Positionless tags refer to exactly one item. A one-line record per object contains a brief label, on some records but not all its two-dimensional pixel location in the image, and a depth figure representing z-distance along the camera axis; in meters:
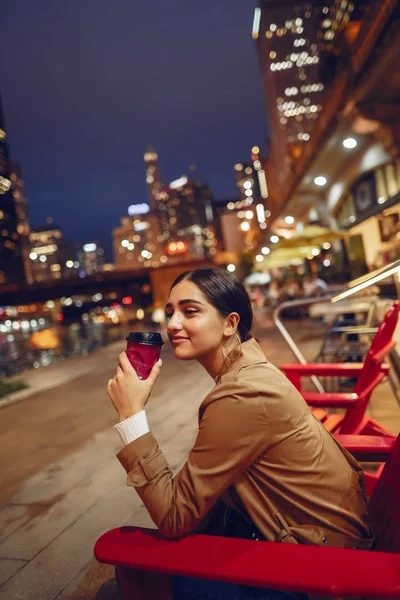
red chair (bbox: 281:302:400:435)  2.69
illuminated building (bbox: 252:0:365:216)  72.12
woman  1.22
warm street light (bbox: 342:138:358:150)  10.86
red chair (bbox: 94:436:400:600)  0.98
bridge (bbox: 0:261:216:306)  53.22
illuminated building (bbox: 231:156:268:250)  91.56
